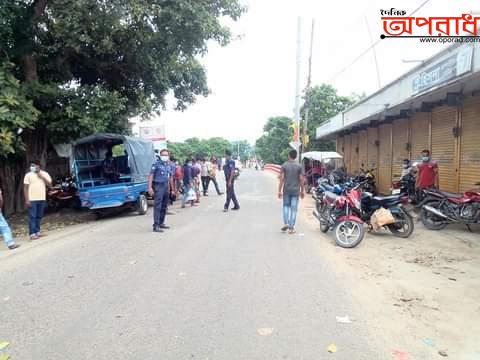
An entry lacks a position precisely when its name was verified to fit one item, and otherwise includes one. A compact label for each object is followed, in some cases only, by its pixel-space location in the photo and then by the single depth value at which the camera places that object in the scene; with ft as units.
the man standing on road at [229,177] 38.91
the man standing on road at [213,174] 58.54
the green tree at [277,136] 173.78
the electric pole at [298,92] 68.64
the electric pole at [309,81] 76.92
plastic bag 26.14
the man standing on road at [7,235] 25.00
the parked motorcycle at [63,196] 46.32
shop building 28.30
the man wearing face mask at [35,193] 27.94
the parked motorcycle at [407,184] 39.29
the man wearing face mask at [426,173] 33.81
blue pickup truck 36.99
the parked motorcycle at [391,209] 26.66
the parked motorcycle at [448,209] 26.94
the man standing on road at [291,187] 27.53
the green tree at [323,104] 106.11
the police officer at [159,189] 28.91
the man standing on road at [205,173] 57.11
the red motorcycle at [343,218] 24.27
